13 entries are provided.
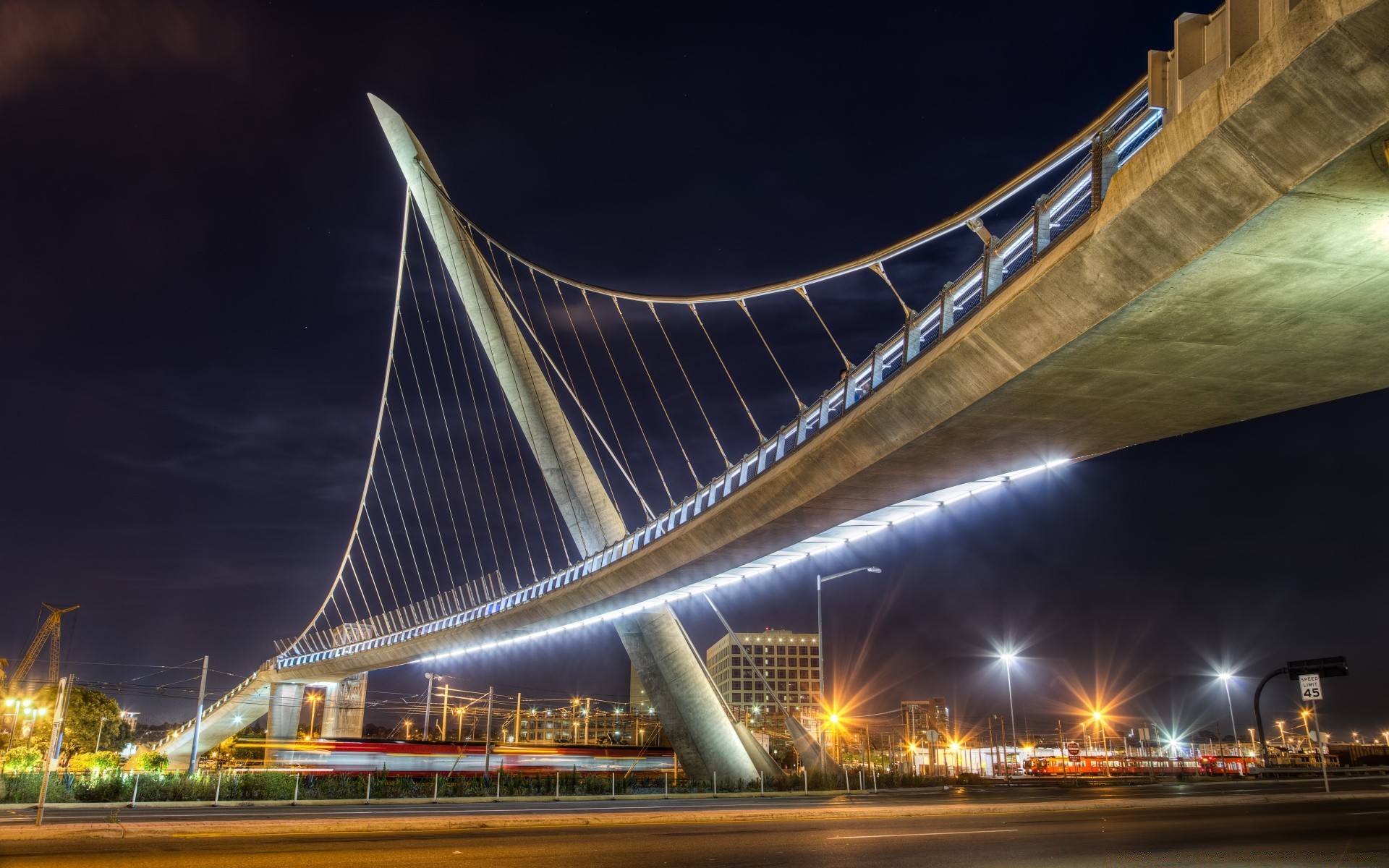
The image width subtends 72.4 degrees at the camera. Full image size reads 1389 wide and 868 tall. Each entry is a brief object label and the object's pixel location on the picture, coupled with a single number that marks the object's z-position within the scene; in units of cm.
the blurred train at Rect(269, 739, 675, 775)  4922
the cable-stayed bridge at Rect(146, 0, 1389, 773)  884
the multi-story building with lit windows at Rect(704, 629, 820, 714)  19688
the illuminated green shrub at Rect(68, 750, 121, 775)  3999
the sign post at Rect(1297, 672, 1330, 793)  2673
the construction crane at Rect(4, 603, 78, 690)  12706
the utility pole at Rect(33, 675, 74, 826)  1520
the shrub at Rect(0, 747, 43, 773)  3215
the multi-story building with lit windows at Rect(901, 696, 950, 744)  8100
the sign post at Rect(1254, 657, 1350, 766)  4319
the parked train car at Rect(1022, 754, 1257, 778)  5116
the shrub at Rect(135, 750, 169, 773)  3937
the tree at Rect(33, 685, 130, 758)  7500
